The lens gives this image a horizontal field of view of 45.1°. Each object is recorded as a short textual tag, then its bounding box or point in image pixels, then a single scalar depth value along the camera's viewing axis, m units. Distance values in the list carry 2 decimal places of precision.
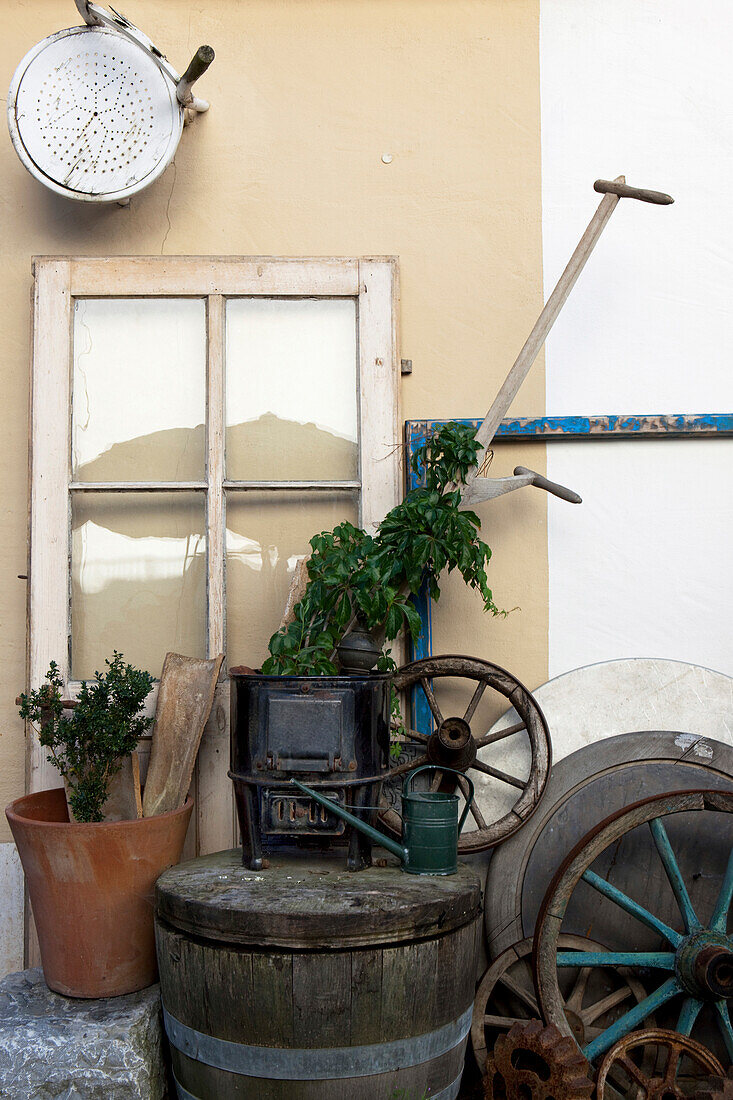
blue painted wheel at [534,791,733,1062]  2.29
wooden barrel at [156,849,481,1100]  1.96
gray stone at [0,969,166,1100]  2.13
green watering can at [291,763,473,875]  2.28
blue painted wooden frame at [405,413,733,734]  2.88
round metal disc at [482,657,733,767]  2.82
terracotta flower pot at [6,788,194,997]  2.32
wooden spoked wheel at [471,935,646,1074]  2.49
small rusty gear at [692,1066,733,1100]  2.18
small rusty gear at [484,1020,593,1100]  2.08
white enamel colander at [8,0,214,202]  2.74
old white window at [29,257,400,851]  2.84
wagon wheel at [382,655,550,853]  2.63
